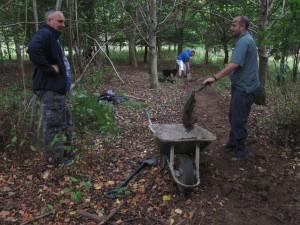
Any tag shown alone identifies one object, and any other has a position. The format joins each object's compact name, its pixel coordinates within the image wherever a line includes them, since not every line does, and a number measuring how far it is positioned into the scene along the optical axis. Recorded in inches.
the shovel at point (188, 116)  214.4
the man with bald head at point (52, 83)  217.8
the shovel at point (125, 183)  204.9
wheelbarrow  195.6
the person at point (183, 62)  661.3
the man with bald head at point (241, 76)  222.7
